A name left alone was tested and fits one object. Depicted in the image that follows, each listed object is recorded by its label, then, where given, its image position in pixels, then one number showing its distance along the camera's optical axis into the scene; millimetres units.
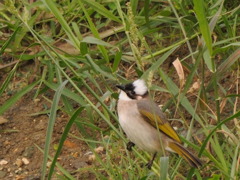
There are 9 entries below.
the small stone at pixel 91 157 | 9281
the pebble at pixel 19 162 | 9662
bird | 7723
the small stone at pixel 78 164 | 9336
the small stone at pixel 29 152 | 9836
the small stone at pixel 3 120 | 10555
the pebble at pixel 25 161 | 9695
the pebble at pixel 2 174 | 9461
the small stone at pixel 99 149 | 9602
